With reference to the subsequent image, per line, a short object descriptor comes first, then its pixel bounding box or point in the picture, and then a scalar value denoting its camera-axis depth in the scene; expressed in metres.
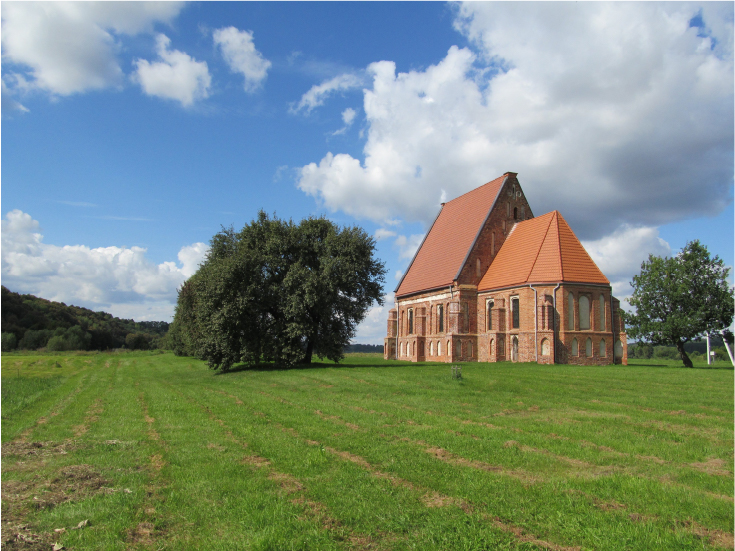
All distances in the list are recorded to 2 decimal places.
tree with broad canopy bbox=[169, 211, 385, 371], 32.53
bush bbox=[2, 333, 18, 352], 80.32
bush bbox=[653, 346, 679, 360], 103.34
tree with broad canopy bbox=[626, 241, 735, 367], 34.09
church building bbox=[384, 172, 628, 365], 35.97
